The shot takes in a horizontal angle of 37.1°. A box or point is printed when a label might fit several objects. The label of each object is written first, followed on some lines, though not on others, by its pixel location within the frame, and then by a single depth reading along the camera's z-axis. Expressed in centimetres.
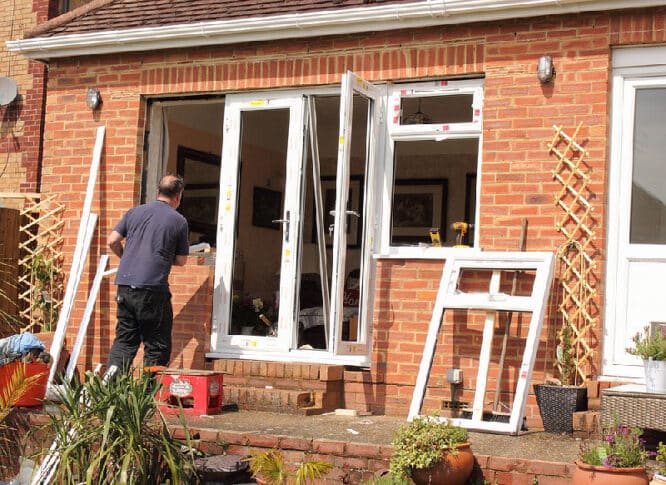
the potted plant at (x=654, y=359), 661
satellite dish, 1338
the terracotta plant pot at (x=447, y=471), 588
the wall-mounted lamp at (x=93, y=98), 978
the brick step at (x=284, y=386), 819
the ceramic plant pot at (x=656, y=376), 660
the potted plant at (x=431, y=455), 588
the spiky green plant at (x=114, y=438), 597
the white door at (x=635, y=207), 755
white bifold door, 814
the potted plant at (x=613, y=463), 551
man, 798
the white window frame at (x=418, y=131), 828
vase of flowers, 937
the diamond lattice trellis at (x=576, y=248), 751
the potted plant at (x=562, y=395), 709
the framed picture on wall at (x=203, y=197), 1164
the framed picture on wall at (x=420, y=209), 1199
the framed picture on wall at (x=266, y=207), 1170
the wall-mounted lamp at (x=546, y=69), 785
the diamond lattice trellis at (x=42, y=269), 972
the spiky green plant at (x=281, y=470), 610
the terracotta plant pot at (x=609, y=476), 550
